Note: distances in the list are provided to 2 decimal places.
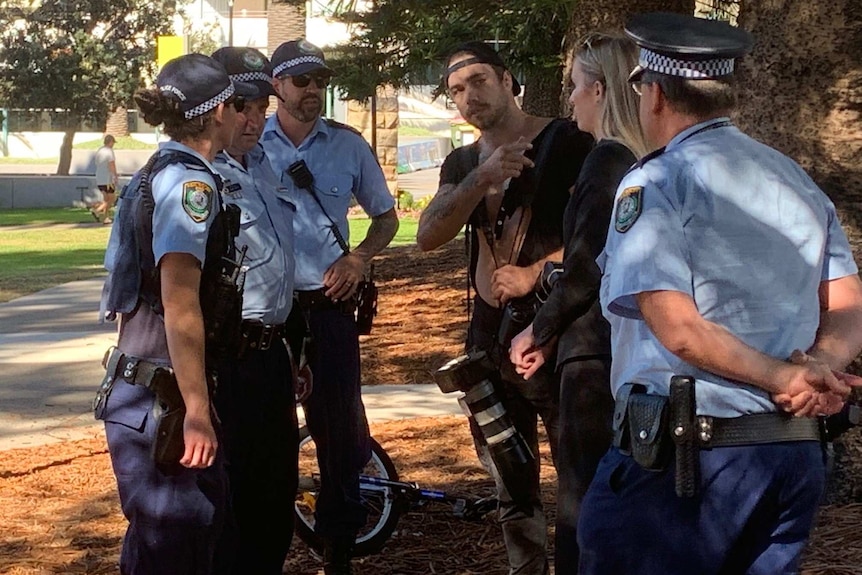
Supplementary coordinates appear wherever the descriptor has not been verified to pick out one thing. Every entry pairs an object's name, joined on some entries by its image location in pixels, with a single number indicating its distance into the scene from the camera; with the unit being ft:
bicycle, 19.49
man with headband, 15.43
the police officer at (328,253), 17.97
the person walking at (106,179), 91.86
